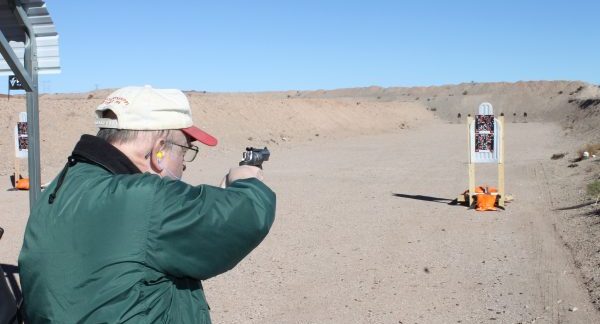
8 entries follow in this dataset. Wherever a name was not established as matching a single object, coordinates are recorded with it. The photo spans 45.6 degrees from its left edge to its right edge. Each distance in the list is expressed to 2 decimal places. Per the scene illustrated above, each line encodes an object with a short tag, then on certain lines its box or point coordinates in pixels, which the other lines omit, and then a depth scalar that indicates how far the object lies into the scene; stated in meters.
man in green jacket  1.97
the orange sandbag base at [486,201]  11.89
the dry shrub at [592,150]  21.31
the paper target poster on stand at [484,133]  12.74
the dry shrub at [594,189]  12.28
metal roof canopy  4.54
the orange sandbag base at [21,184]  16.10
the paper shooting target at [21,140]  16.03
